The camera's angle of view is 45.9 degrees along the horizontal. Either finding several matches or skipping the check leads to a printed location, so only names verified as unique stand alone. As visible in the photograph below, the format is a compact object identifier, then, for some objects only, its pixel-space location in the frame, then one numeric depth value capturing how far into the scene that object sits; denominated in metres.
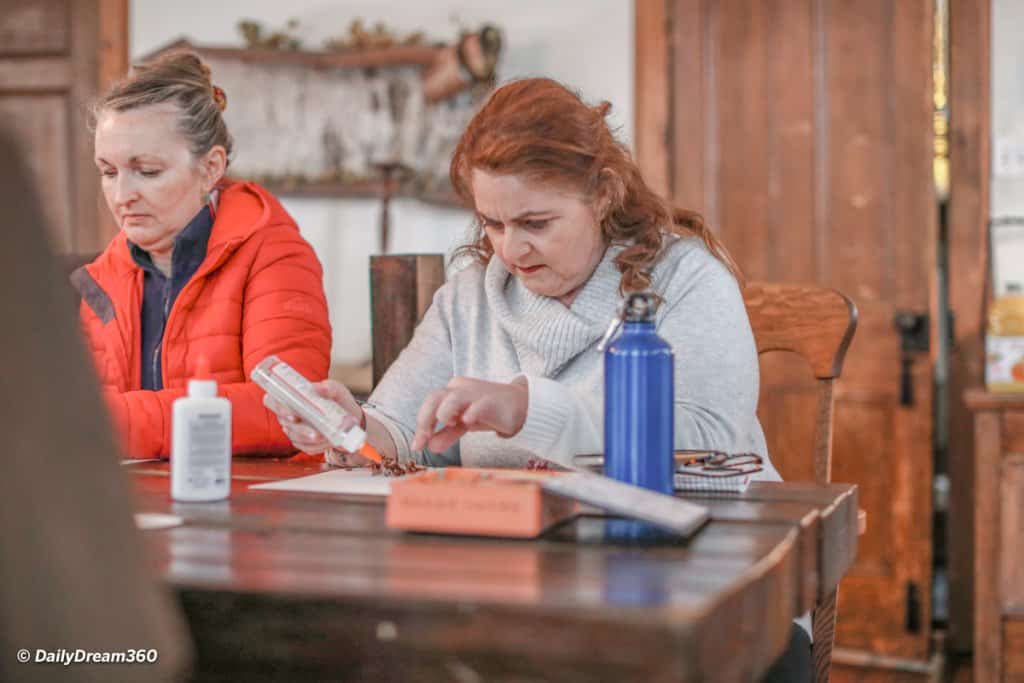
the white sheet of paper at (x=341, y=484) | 1.38
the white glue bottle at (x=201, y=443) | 1.28
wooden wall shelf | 4.02
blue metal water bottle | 1.19
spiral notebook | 1.36
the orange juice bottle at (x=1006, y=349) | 2.92
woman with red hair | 1.65
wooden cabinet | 2.84
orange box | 1.03
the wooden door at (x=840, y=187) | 3.35
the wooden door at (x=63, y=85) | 4.30
